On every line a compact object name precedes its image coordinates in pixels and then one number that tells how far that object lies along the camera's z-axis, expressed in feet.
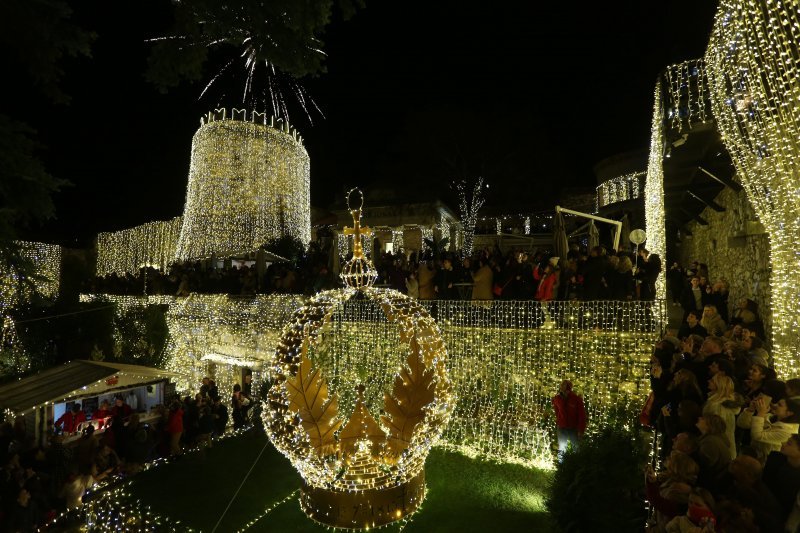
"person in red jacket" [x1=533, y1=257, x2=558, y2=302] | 26.89
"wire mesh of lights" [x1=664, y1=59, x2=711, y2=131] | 22.15
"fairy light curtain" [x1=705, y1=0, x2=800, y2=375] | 13.33
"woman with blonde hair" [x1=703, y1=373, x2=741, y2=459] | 13.32
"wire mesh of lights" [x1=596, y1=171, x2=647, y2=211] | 64.08
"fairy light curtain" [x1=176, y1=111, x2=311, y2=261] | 58.80
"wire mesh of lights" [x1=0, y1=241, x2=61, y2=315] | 54.65
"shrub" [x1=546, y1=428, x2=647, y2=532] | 14.03
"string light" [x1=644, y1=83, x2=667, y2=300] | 27.12
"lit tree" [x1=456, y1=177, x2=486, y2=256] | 74.95
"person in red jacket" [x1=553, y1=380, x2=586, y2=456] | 21.88
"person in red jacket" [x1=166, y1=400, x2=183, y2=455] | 28.58
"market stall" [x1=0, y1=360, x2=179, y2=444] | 29.45
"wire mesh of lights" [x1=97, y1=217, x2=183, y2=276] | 69.97
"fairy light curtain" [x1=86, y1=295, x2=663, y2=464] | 24.63
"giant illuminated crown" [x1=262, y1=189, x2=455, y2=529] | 17.70
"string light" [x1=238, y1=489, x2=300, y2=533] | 19.12
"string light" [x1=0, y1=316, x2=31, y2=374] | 50.49
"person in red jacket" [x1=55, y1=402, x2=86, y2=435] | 31.71
